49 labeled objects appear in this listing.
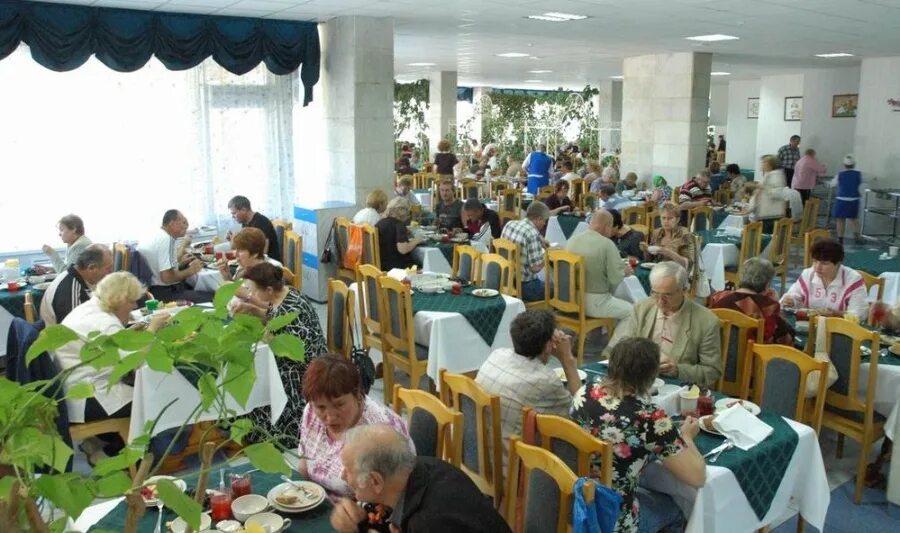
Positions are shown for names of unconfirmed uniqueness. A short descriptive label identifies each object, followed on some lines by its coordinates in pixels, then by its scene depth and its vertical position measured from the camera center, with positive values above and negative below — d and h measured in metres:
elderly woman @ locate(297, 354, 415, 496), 2.84 -1.04
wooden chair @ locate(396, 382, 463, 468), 2.81 -1.09
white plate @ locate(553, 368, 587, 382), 3.71 -1.16
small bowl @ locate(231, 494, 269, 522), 2.53 -1.24
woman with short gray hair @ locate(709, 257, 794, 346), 4.27 -0.93
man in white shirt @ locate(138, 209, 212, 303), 6.05 -1.05
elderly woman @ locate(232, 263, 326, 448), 4.04 -1.02
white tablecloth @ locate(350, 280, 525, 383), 4.95 -1.36
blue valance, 6.92 +0.86
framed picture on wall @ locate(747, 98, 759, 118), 20.84 +0.70
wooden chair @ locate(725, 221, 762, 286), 7.52 -1.08
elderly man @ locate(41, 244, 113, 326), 4.64 -0.94
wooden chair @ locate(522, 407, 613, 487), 2.62 -1.07
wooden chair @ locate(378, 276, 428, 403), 4.94 -1.33
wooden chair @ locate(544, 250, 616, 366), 5.94 -1.26
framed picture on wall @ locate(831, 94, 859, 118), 15.62 +0.60
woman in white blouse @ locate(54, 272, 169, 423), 3.80 -0.95
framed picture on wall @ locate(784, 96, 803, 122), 17.73 +0.59
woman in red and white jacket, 4.95 -0.99
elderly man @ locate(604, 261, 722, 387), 3.89 -1.01
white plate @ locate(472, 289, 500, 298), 5.41 -1.12
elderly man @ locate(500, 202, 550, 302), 6.46 -0.99
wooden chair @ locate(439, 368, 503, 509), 3.04 -1.20
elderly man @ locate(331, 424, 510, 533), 2.21 -1.04
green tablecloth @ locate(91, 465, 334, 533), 2.44 -1.26
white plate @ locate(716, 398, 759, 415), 3.31 -1.16
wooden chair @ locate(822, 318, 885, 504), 3.92 -1.34
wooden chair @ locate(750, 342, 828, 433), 3.57 -1.15
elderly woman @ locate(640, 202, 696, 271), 6.41 -0.91
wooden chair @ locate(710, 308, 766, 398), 4.02 -1.11
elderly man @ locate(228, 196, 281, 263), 6.79 -0.77
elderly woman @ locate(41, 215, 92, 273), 5.79 -0.81
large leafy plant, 1.02 -0.38
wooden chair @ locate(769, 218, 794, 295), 7.99 -1.16
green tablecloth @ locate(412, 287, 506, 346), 5.12 -1.16
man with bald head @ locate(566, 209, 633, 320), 5.95 -1.07
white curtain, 7.55 -0.19
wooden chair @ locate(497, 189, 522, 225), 10.86 -0.97
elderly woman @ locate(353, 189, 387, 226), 7.50 -0.77
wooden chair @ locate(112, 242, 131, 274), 6.31 -1.05
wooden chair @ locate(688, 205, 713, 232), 8.99 -0.99
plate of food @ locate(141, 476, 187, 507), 2.40 -1.15
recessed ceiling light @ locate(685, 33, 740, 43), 9.85 +1.22
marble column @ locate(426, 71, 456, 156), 18.09 +0.65
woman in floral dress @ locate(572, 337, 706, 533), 2.75 -1.05
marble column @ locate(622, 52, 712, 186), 12.01 +0.30
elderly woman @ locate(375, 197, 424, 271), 6.95 -0.95
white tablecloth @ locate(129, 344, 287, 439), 3.92 -1.38
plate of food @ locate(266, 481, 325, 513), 2.57 -1.24
